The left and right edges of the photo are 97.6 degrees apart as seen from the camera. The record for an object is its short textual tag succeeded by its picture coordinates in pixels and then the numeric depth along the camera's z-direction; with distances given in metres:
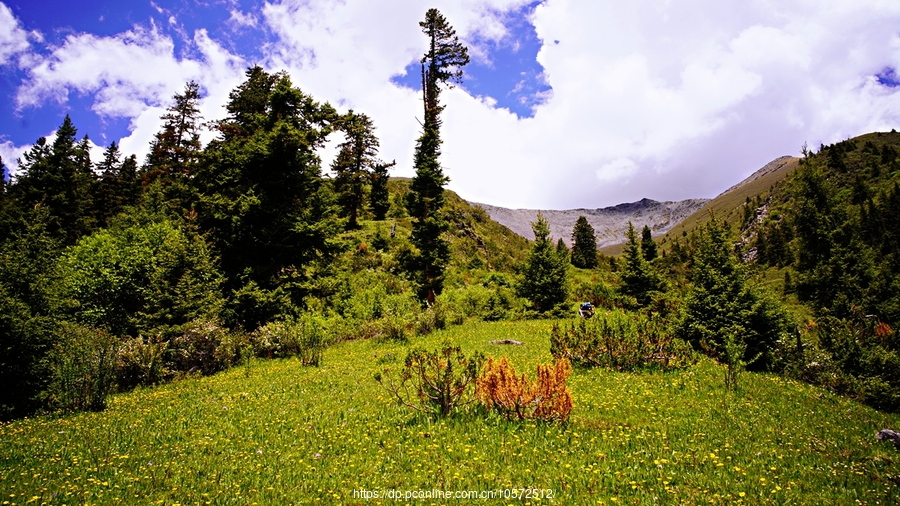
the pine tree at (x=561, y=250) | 26.85
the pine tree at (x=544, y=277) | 25.33
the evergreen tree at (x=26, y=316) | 9.57
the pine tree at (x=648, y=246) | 42.72
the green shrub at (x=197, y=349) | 14.41
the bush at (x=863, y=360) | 9.16
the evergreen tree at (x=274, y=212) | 20.20
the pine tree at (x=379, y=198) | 46.38
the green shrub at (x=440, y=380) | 8.02
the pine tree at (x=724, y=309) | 12.55
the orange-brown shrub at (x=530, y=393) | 7.52
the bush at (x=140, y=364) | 12.89
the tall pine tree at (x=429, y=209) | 24.16
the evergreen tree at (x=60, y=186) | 40.03
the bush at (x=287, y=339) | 16.05
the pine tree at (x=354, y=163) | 39.78
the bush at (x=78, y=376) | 9.84
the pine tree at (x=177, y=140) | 40.34
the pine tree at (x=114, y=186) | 48.66
